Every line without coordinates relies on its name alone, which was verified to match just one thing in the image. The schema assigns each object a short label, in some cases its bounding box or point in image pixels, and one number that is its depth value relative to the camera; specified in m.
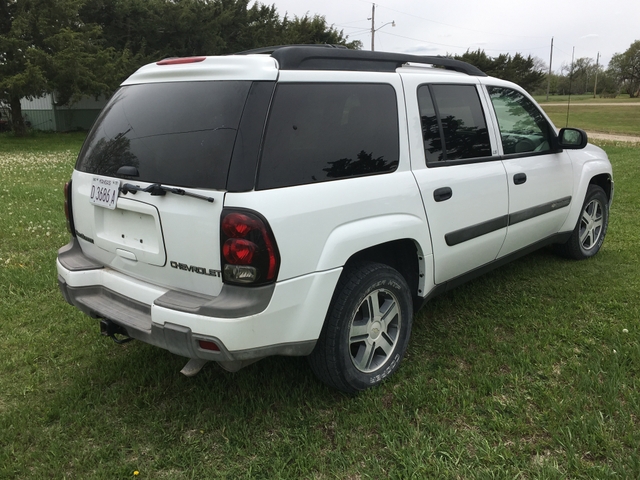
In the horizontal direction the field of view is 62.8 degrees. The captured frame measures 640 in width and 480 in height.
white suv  2.34
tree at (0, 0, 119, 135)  19.47
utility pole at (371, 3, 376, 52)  45.72
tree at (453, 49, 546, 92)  54.66
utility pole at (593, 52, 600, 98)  68.45
